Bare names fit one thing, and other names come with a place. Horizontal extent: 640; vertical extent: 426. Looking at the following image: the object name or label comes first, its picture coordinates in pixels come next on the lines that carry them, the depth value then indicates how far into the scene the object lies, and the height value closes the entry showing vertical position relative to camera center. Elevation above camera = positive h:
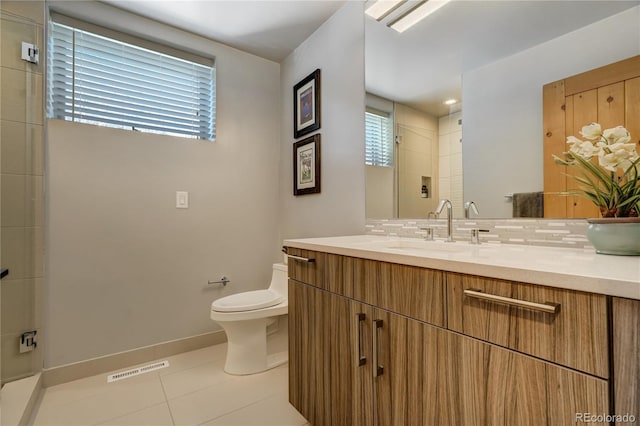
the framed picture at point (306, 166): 2.13 +0.37
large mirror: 1.05 +0.56
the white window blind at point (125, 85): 1.79 +0.89
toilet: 1.73 -0.68
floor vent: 1.79 -0.99
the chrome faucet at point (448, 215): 1.33 +0.00
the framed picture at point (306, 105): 2.14 +0.84
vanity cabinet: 0.55 -0.34
